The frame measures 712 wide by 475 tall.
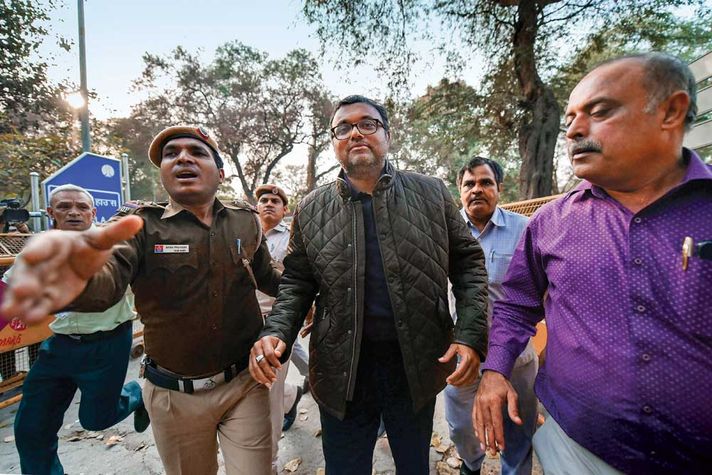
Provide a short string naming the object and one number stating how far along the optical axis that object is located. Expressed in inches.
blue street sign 173.9
